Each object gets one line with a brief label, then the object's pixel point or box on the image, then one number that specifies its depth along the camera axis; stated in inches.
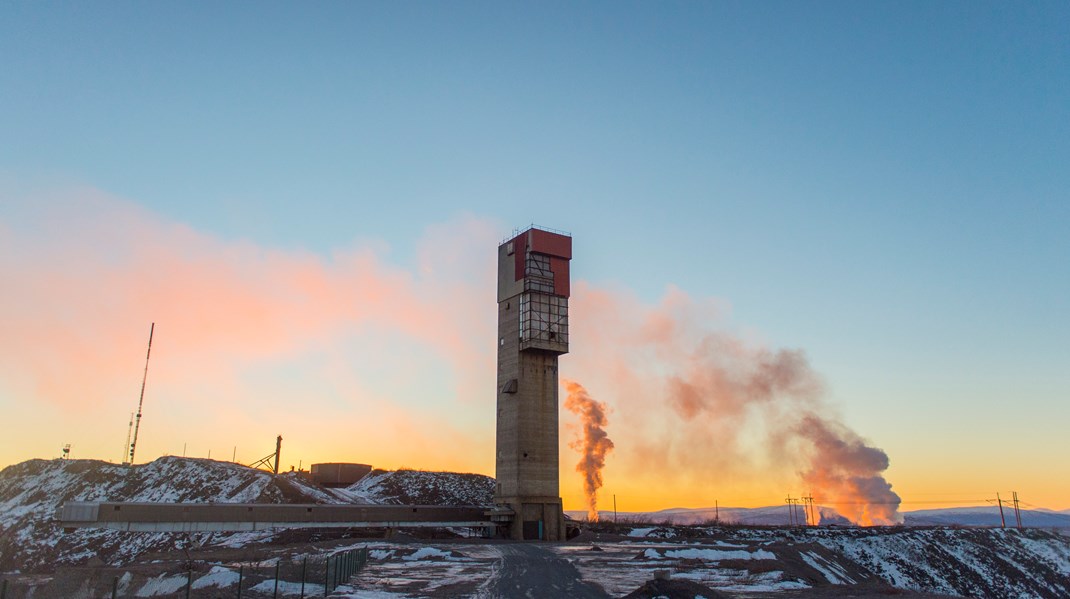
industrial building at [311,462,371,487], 4549.7
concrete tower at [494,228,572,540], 2876.5
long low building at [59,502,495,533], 2380.7
